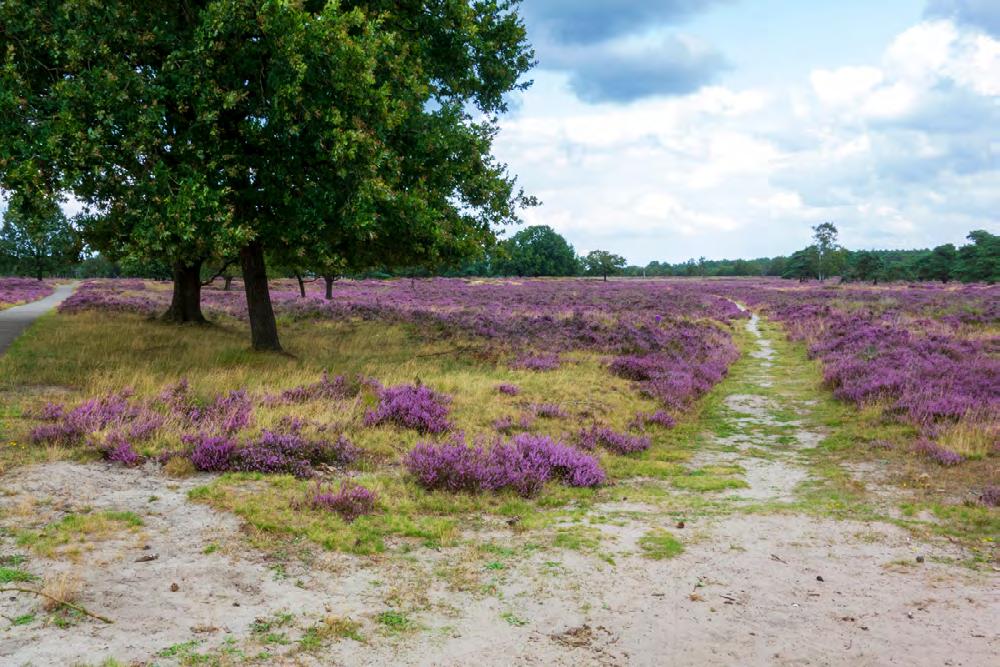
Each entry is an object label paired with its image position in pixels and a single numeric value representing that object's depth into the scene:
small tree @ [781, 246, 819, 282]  107.88
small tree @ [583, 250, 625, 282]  119.69
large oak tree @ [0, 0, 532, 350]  12.38
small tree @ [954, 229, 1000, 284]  76.50
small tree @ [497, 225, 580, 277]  134.75
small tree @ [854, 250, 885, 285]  90.06
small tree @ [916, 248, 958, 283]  85.03
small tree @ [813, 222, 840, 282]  104.25
